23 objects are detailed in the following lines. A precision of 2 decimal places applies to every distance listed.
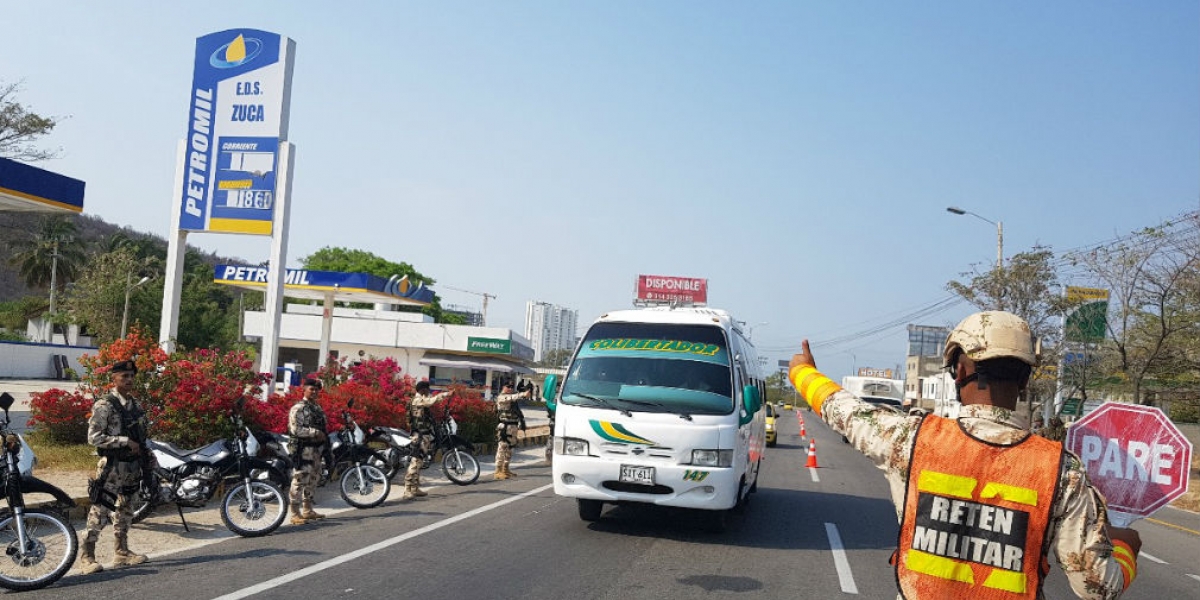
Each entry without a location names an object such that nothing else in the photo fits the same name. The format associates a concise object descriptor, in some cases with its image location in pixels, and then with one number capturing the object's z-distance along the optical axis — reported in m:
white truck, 43.59
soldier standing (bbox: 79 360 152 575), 7.82
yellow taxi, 27.56
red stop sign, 3.00
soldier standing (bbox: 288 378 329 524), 10.63
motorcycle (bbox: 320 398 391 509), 11.79
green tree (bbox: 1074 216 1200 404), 25.09
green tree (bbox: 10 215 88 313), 63.75
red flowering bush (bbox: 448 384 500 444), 19.94
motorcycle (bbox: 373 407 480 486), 13.88
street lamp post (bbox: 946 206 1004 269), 33.66
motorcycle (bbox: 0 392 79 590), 6.96
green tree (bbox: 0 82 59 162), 37.44
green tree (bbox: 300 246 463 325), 80.56
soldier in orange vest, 2.64
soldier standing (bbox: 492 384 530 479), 16.02
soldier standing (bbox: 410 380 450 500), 13.11
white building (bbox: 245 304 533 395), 55.81
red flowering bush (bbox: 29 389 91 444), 14.44
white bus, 9.84
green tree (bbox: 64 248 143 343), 49.41
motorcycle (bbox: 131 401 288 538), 9.34
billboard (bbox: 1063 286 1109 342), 28.70
